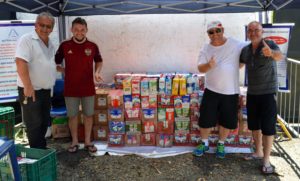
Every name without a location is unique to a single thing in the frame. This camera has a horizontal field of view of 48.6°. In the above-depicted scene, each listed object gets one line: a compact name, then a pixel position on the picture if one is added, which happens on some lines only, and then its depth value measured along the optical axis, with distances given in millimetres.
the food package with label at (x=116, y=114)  4566
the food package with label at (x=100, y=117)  4695
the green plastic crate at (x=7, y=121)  3947
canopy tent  4820
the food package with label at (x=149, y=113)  4566
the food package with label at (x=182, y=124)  4566
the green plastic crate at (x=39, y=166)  3045
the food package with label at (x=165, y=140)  4598
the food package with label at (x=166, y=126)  4586
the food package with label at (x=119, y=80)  4988
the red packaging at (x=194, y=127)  4566
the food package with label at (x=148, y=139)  4645
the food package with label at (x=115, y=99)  4535
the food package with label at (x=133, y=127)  4609
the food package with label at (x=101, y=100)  4641
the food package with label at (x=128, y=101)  4547
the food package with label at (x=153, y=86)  4512
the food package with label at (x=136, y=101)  4543
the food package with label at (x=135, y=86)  4516
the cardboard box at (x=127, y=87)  4520
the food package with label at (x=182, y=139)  4602
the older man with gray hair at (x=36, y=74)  3373
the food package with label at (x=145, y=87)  4508
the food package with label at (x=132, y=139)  4637
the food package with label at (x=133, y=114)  4574
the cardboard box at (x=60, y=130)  4949
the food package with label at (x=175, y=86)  4488
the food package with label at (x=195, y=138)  4594
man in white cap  3861
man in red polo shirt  4051
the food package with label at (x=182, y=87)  4488
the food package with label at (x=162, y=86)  4496
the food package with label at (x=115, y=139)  4609
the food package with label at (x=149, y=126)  4602
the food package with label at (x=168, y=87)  4512
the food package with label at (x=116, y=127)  4598
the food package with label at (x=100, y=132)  4777
